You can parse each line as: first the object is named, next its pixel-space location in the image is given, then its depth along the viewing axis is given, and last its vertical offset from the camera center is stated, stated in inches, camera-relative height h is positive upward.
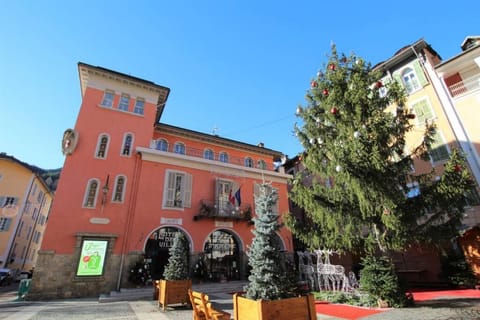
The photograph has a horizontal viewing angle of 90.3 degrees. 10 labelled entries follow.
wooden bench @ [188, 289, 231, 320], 196.1 -34.4
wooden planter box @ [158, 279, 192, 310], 339.3 -30.7
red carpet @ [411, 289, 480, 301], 342.6 -48.9
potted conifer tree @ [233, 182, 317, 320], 170.4 -14.7
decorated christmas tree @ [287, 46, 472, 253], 294.7 +105.9
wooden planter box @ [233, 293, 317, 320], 165.9 -28.7
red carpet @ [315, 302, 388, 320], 261.9 -52.7
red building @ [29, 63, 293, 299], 517.0 +166.8
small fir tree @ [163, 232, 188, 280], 358.9 +6.6
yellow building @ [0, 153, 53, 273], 1032.2 +276.5
